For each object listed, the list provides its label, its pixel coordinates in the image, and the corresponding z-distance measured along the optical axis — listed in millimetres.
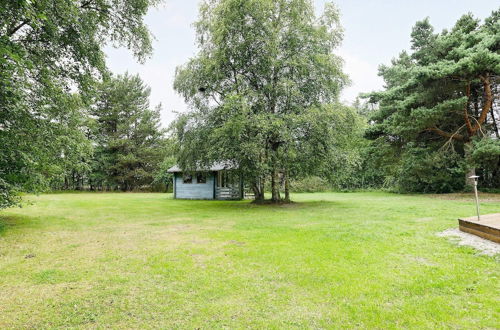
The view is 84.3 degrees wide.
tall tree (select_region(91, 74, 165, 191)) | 32656
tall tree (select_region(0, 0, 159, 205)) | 6722
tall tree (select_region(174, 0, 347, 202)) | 11602
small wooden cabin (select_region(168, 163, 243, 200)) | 20391
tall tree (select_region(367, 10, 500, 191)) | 14625
